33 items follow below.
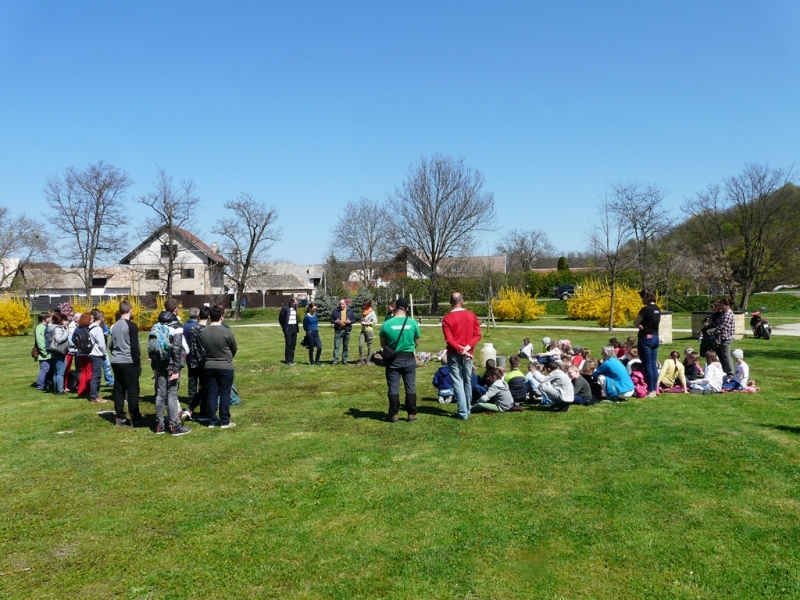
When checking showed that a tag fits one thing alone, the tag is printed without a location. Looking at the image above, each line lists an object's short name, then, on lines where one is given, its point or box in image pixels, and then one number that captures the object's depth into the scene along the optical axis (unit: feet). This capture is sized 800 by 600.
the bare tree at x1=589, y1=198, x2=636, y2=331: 84.17
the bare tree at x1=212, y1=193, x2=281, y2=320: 153.99
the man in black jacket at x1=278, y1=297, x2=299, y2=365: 48.11
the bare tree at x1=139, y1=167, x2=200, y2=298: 142.51
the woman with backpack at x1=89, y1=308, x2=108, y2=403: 33.76
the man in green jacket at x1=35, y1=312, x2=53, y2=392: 37.91
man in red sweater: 26.45
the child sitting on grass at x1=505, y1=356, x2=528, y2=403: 30.53
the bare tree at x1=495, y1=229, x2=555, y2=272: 271.69
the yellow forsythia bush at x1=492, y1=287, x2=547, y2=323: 115.34
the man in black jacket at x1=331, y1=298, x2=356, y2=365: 47.75
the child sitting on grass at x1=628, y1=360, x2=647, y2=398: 31.99
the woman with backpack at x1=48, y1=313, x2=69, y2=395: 36.24
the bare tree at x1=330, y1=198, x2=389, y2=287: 185.68
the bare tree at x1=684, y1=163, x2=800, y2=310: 125.80
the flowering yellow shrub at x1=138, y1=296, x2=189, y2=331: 106.64
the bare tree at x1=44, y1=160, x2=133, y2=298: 143.02
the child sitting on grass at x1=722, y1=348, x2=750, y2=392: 33.86
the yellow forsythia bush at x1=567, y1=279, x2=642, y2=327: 103.80
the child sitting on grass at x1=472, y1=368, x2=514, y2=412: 29.01
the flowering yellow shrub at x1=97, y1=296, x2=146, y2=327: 107.07
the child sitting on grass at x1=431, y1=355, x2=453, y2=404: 31.91
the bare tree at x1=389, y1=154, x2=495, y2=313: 157.38
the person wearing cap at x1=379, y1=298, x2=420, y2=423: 26.07
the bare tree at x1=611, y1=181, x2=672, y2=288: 96.89
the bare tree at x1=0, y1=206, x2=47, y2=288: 156.35
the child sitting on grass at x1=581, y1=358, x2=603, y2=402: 31.28
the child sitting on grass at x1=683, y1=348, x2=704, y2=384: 35.85
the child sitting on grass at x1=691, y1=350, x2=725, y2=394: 33.14
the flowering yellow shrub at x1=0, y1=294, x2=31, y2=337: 100.27
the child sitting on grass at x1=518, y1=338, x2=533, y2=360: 46.55
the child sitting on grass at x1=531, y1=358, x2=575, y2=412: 28.40
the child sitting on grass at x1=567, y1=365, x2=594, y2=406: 29.94
